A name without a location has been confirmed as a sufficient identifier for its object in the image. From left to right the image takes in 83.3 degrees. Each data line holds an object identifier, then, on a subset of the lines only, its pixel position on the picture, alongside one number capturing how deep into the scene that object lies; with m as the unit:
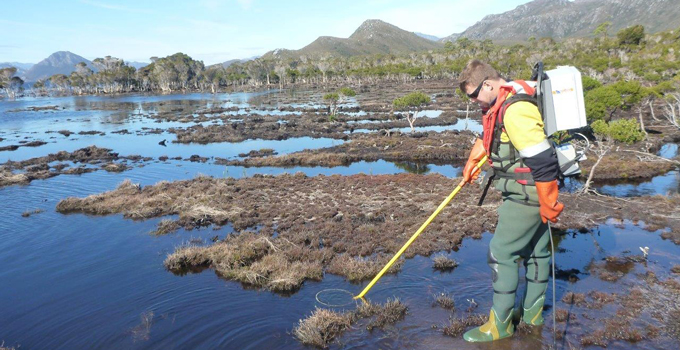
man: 4.21
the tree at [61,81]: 154.10
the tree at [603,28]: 91.11
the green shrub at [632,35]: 80.81
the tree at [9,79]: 130.62
